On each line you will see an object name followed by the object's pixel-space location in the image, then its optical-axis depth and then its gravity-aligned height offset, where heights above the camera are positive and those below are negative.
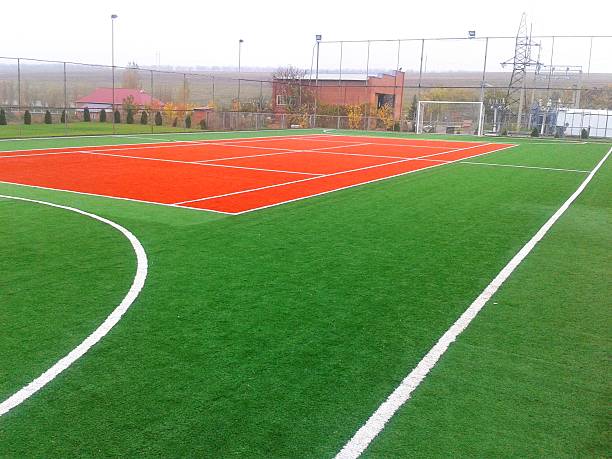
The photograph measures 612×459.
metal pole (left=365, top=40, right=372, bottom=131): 49.41 +2.07
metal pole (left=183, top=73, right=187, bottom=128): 40.62 +1.24
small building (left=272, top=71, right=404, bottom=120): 51.56 +2.64
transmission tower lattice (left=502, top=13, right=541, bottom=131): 45.97 +4.85
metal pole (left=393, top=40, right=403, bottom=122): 50.75 +2.84
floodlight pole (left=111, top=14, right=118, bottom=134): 34.19 +0.36
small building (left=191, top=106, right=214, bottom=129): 39.94 -0.04
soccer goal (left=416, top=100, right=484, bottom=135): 46.34 +0.70
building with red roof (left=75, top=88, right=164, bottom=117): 50.23 +1.43
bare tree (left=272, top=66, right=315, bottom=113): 51.38 +2.21
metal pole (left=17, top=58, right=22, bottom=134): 28.30 +1.02
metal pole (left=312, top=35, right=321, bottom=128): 52.44 +3.06
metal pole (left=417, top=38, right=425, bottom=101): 46.91 +4.05
